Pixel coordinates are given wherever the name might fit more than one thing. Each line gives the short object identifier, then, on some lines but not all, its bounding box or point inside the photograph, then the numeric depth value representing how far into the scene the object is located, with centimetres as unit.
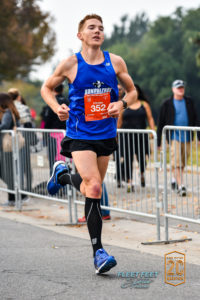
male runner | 977
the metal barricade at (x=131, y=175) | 1416
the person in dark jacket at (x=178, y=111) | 1978
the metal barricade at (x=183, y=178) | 1240
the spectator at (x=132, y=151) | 1447
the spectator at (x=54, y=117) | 1933
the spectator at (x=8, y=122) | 1864
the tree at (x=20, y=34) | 6881
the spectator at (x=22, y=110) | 2061
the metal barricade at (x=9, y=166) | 1833
